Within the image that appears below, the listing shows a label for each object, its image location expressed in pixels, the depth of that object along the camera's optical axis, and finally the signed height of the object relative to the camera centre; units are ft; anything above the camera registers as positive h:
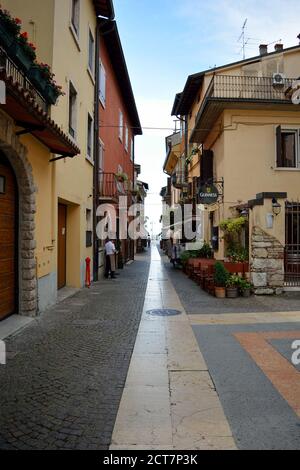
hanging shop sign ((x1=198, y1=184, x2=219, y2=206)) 47.73 +4.99
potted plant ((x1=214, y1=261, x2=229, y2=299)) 35.70 -3.69
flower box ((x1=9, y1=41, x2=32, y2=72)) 21.41 +9.74
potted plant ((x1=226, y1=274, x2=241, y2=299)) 35.53 -4.24
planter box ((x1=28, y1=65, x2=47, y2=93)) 24.17 +9.59
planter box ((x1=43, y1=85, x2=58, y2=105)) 26.76 +9.46
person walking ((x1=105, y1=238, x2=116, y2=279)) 52.06 -2.68
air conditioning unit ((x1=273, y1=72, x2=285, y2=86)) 50.42 +19.36
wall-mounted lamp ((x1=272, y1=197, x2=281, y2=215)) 36.13 +2.69
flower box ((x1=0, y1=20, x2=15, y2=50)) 20.24 +10.05
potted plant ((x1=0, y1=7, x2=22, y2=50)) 20.19 +10.58
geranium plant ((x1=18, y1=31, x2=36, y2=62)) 22.17 +10.55
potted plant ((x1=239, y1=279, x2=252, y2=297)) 35.83 -4.44
